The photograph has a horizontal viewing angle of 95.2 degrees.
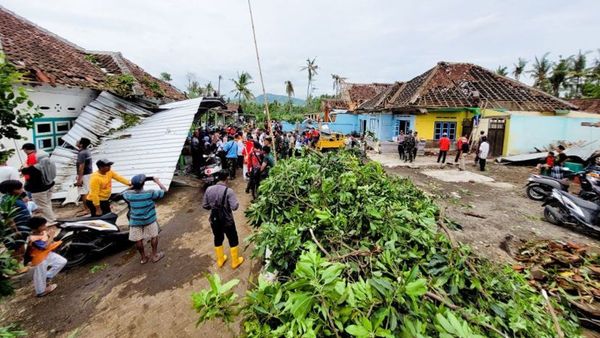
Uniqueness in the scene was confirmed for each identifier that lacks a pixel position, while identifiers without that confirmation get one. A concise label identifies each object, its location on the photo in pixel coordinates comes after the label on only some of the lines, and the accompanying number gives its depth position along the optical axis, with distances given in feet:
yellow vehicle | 56.66
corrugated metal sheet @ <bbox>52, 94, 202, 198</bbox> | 23.70
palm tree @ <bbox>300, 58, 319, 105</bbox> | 147.84
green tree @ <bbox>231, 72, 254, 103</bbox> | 135.64
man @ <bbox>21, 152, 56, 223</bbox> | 17.48
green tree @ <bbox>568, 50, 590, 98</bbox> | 103.10
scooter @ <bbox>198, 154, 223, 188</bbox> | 29.12
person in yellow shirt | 16.35
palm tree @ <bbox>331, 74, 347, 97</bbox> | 134.35
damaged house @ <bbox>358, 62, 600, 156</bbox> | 48.32
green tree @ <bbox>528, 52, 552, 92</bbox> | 111.96
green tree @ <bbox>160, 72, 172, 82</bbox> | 168.67
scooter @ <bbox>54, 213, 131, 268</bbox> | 14.16
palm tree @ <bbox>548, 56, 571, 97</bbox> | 104.01
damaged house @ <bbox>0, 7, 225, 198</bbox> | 23.48
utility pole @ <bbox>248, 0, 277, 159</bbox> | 23.89
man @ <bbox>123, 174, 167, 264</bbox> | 13.96
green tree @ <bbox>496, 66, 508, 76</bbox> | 135.49
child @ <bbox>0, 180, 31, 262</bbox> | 12.75
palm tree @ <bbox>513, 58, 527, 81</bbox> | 133.28
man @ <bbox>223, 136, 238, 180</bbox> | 32.78
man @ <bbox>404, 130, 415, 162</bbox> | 46.14
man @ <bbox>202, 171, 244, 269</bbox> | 14.23
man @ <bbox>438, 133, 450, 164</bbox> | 42.94
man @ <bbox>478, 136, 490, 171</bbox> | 38.21
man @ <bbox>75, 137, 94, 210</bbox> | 20.22
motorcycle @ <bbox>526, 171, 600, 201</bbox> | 22.12
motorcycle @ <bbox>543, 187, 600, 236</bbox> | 18.03
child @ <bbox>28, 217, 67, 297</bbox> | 11.71
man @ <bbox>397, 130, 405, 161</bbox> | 49.07
